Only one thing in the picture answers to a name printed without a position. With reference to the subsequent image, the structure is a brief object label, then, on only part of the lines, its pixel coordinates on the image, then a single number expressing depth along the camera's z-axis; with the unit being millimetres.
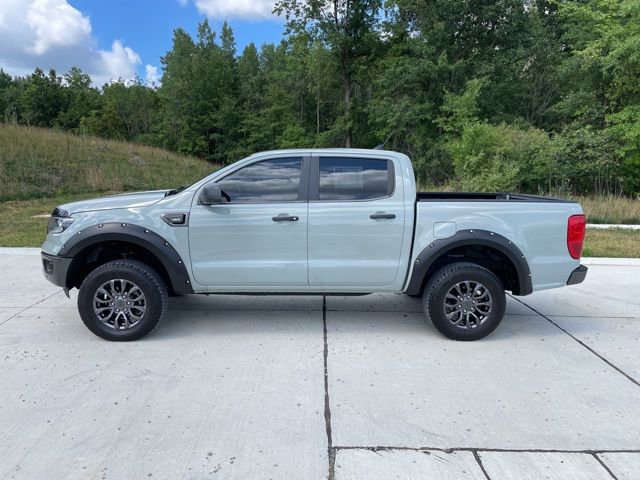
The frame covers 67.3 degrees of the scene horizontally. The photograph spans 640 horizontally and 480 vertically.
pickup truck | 4488
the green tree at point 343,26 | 32062
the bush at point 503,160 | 16719
